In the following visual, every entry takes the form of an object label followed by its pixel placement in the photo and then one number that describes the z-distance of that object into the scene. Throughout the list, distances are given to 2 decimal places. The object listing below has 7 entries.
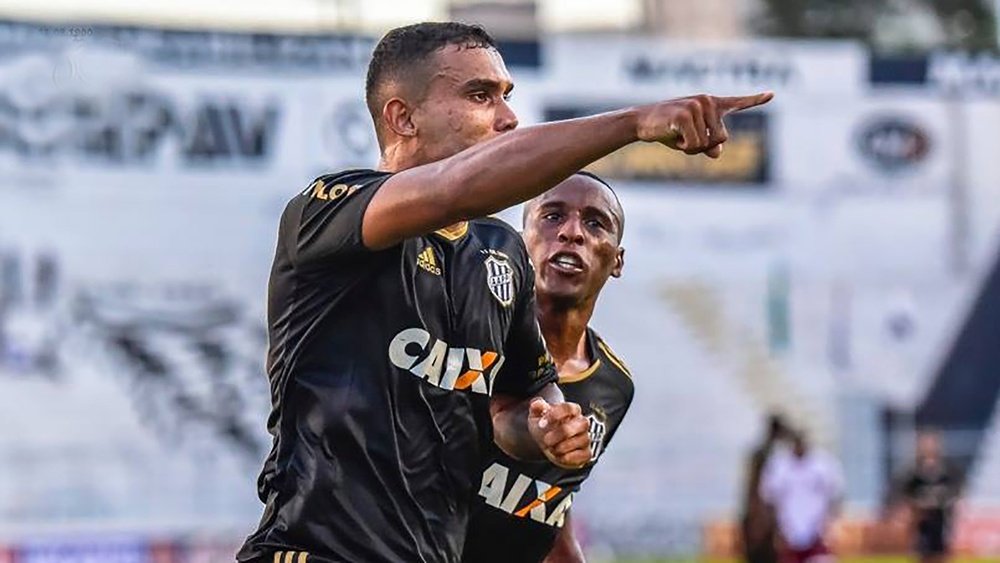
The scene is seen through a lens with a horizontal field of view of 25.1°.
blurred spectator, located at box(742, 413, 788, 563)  20.72
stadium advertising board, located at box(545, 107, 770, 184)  29.27
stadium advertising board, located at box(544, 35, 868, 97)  29.19
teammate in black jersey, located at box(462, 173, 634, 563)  7.50
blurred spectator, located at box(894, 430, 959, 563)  22.17
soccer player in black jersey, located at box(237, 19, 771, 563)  5.55
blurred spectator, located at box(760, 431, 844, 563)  21.33
